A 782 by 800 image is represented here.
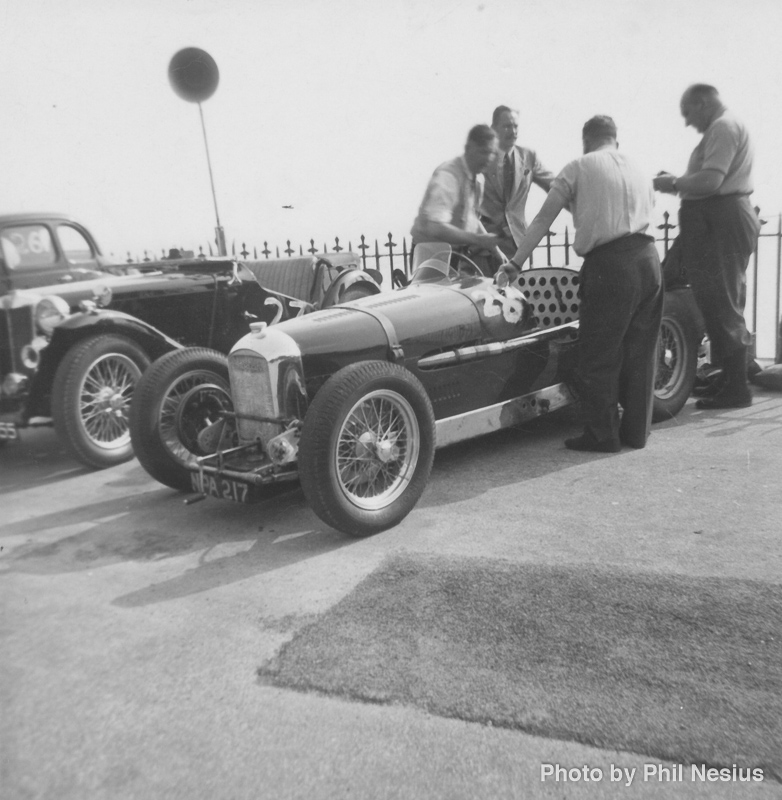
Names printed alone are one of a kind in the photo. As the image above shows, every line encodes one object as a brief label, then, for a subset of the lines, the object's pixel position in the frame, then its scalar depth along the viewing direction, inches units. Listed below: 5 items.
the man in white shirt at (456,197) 214.4
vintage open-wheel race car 150.9
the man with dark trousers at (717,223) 230.4
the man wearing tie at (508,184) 253.6
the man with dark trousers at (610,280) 188.9
